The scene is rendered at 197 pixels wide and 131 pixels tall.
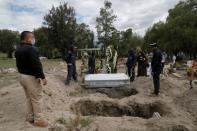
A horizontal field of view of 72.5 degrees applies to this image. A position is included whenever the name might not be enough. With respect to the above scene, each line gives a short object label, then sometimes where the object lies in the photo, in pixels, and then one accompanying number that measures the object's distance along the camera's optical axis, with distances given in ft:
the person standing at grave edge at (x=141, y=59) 22.40
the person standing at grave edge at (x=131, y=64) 21.83
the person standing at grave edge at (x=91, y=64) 26.58
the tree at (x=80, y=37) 64.20
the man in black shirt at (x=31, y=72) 9.52
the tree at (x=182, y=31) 69.10
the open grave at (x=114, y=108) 15.43
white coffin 19.76
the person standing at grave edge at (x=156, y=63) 16.80
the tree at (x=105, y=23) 70.94
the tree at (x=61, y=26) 61.22
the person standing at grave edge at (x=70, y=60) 21.11
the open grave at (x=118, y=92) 19.05
